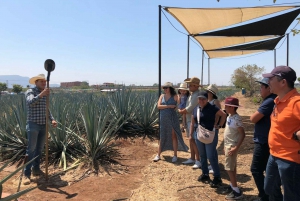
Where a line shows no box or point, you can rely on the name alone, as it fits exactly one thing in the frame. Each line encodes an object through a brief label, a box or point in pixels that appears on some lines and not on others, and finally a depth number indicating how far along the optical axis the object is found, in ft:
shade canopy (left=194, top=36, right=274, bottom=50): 27.97
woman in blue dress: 13.82
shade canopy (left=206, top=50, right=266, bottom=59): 37.99
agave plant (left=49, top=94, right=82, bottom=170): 13.80
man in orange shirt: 5.97
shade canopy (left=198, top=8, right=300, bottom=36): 19.67
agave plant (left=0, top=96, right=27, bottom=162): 14.60
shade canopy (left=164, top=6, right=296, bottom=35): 18.52
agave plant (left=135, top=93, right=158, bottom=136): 20.31
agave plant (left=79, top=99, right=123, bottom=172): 13.60
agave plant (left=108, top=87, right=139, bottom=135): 20.53
